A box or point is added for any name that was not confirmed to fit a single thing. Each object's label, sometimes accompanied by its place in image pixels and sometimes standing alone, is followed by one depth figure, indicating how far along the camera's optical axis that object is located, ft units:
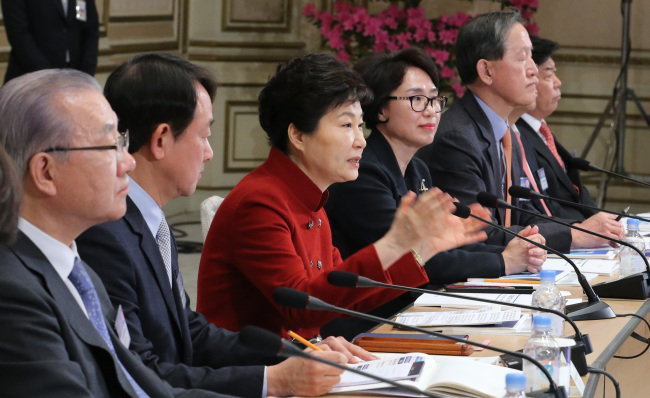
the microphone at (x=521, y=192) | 19.52
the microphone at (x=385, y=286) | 12.22
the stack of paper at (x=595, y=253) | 21.40
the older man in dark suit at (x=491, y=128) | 22.30
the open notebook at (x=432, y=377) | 10.95
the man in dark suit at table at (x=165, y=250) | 11.62
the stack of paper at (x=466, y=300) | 16.28
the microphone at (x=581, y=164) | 25.18
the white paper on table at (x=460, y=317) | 14.76
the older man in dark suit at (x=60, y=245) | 8.68
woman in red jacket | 14.14
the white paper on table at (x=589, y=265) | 19.53
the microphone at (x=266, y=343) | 8.98
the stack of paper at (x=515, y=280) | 17.92
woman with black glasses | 18.89
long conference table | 12.93
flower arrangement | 41.39
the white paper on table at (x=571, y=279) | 18.24
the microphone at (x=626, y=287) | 17.31
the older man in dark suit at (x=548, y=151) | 28.14
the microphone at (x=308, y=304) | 10.57
